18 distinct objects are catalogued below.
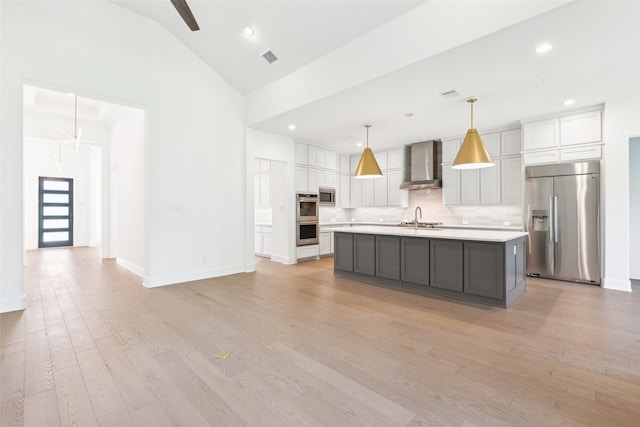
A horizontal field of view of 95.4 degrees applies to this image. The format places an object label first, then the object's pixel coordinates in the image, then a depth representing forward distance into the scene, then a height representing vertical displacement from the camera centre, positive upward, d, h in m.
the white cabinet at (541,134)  5.03 +1.42
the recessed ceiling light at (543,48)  2.90 +1.69
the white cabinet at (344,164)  8.39 +1.48
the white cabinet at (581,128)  4.65 +1.41
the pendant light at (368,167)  4.78 +0.78
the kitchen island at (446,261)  3.67 -0.68
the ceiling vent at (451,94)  4.00 +1.69
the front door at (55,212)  9.50 +0.11
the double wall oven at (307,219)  6.86 -0.11
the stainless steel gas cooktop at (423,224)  6.62 -0.24
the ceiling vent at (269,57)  4.56 +2.52
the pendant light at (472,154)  3.71 +0.77
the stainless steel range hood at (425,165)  6.83 +1.17
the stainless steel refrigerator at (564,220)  4.71 -0.11
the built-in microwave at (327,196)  7.69 +0.50
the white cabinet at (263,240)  7.45 -0.67
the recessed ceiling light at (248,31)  4.16 +2.67
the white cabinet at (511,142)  5.66 +1.42
